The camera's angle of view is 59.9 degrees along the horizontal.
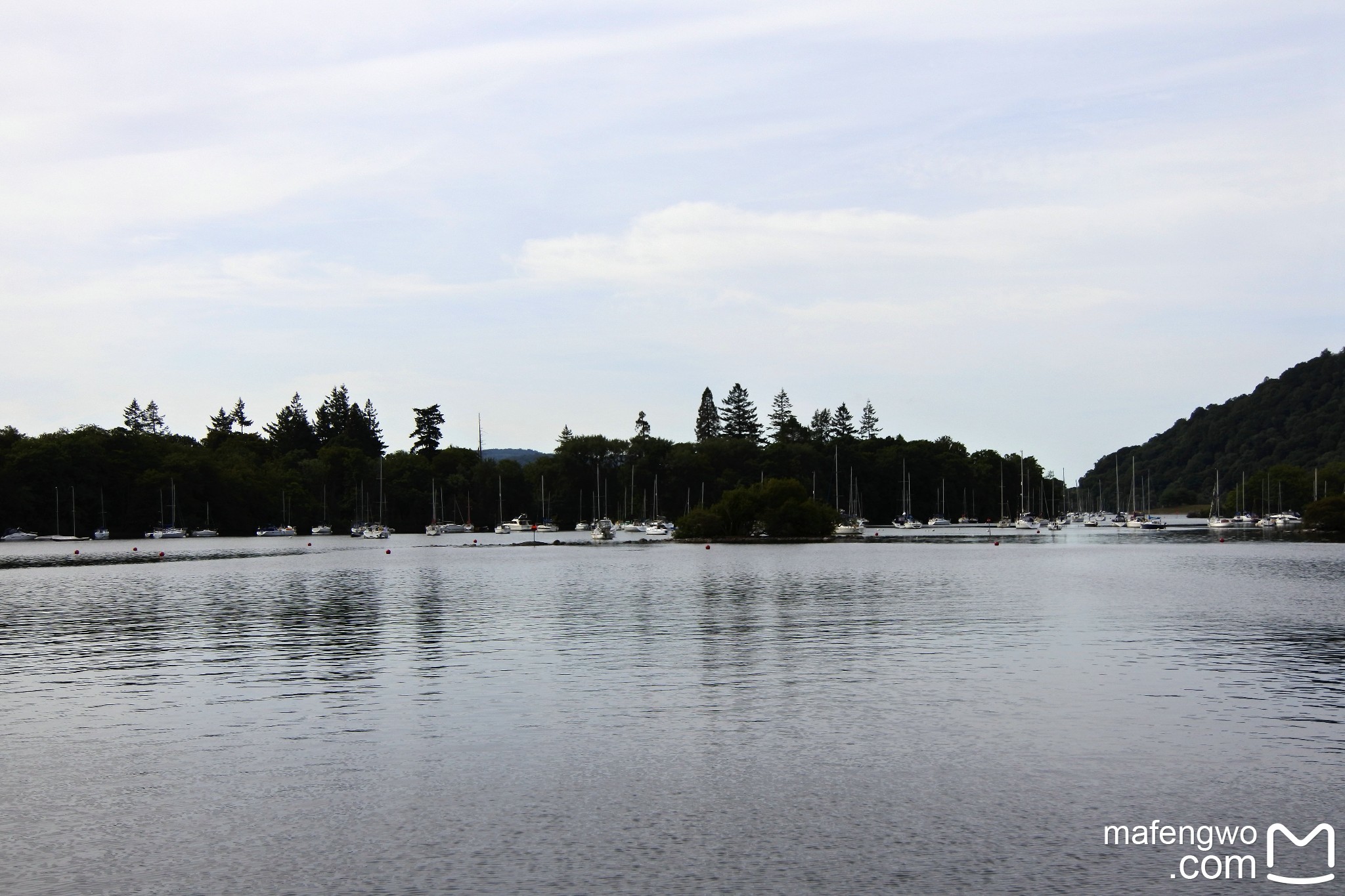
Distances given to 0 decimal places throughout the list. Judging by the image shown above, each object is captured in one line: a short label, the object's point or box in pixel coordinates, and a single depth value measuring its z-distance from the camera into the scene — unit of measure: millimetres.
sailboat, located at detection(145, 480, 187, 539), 192375
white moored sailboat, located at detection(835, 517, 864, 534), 179375
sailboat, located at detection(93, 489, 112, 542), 185375
